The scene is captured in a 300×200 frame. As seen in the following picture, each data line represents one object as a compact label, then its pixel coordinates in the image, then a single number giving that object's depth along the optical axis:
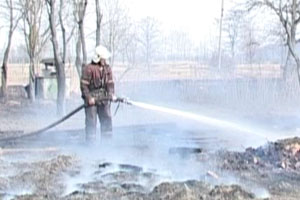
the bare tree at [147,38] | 45.28
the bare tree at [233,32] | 38.34
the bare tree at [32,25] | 26.78
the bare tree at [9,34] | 28.13
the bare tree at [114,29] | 30.48
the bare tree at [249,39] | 35.31
